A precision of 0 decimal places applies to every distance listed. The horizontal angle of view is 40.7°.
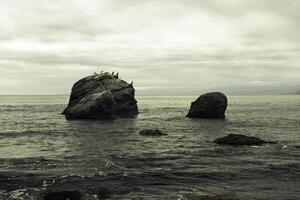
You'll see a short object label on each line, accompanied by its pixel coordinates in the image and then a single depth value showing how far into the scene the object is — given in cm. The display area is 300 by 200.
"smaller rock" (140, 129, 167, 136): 4727
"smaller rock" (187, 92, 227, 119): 7221
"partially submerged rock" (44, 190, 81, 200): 1828
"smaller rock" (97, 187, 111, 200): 1944
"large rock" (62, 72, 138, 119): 7231
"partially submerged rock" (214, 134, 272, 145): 3825
